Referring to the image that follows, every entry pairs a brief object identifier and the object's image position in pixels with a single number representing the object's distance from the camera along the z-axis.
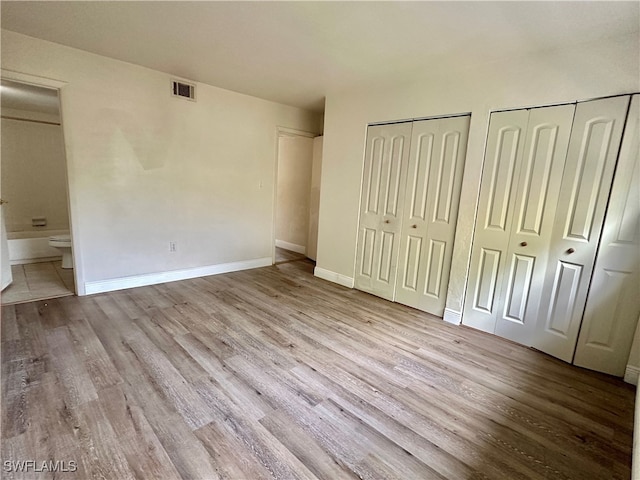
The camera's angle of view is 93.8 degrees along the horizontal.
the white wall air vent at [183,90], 3.46
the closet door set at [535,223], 2.12
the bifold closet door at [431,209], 2.92
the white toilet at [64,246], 3.91
